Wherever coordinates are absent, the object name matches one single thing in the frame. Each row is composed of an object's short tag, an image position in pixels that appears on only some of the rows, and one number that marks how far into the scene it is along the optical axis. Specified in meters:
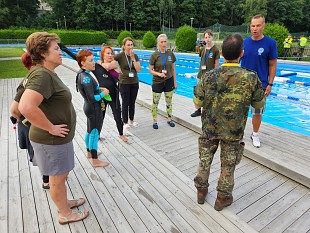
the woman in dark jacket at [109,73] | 3.16
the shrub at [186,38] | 19.53
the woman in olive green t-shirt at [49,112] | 1.44
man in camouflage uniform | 1.80
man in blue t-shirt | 2.99
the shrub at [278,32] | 13.52
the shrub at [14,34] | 31.11
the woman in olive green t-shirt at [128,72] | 3.75
